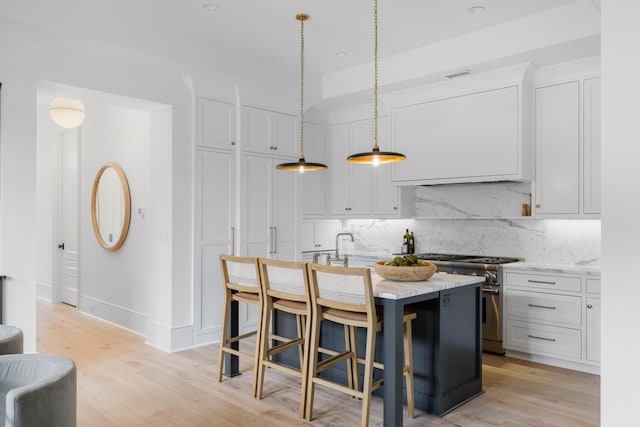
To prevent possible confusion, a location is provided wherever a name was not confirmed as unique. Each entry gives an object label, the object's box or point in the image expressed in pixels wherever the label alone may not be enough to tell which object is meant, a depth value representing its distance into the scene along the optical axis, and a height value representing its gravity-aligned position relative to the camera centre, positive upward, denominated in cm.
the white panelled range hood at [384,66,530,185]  425 +82
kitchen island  257 -82
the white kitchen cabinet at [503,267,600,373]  377 -89
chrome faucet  591 -34
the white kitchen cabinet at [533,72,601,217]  397 +56
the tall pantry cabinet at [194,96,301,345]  452 +20
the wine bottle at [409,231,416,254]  541 -37
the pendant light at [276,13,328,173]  372 +38
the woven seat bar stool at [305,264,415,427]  261 -61
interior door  633 -10
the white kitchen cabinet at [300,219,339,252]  579 -28
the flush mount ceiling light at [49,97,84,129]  495 +108
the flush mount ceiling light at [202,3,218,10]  358 +160
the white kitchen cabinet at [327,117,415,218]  539 +37
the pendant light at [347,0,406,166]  305 +37
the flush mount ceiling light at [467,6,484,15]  361 +159
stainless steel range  420 -76
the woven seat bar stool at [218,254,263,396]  329 -58
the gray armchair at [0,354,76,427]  164 -68
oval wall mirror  524 +7
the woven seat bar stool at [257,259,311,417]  294 -58
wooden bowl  294 -38
